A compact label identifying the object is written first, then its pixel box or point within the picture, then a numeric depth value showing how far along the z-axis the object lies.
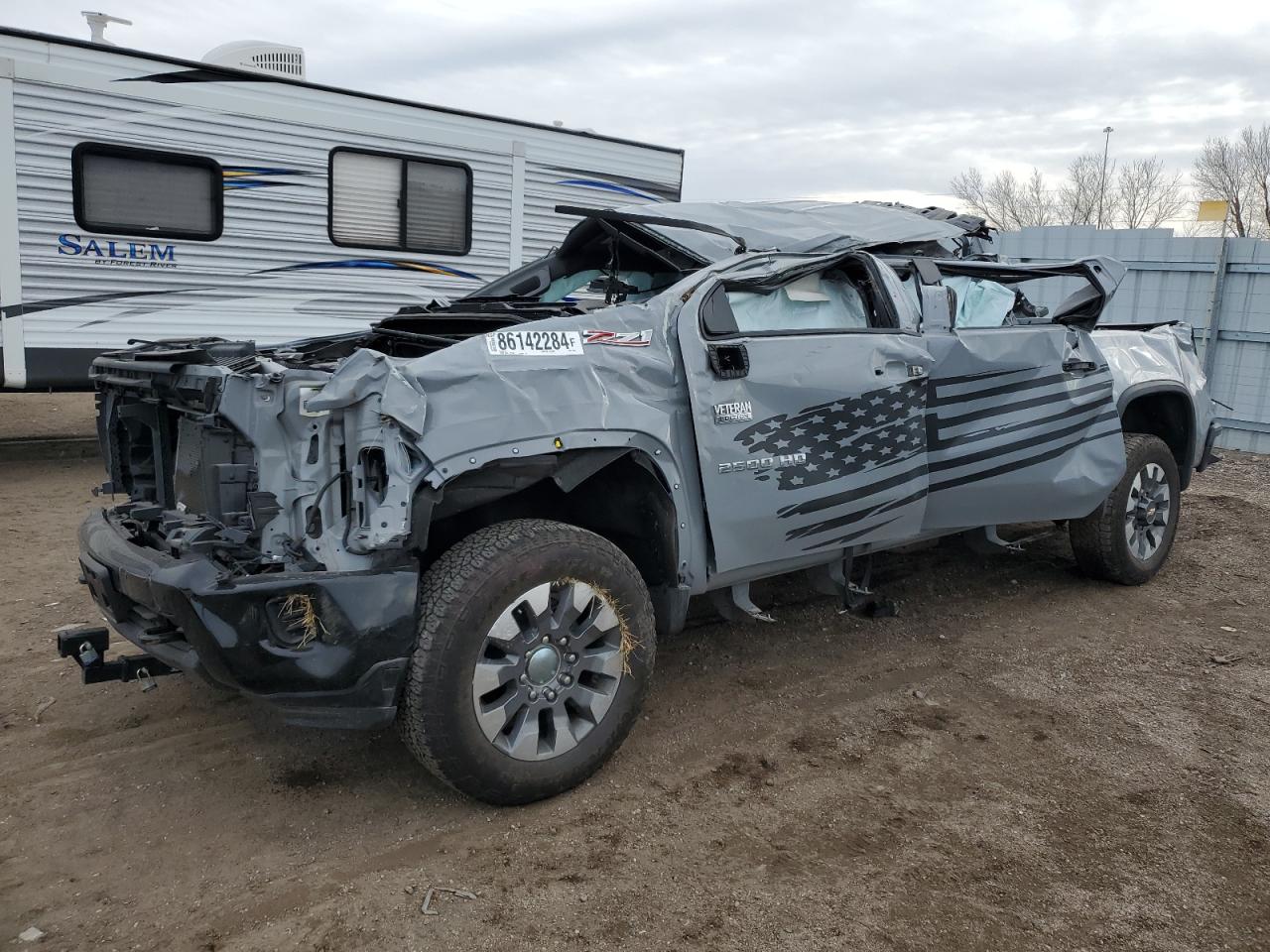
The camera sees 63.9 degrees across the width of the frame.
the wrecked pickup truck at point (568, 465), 3.11
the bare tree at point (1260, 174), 27.94
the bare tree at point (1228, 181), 28.16
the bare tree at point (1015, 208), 32.28
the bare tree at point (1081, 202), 31.69
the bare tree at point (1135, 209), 31.58
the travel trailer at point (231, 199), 7.67
